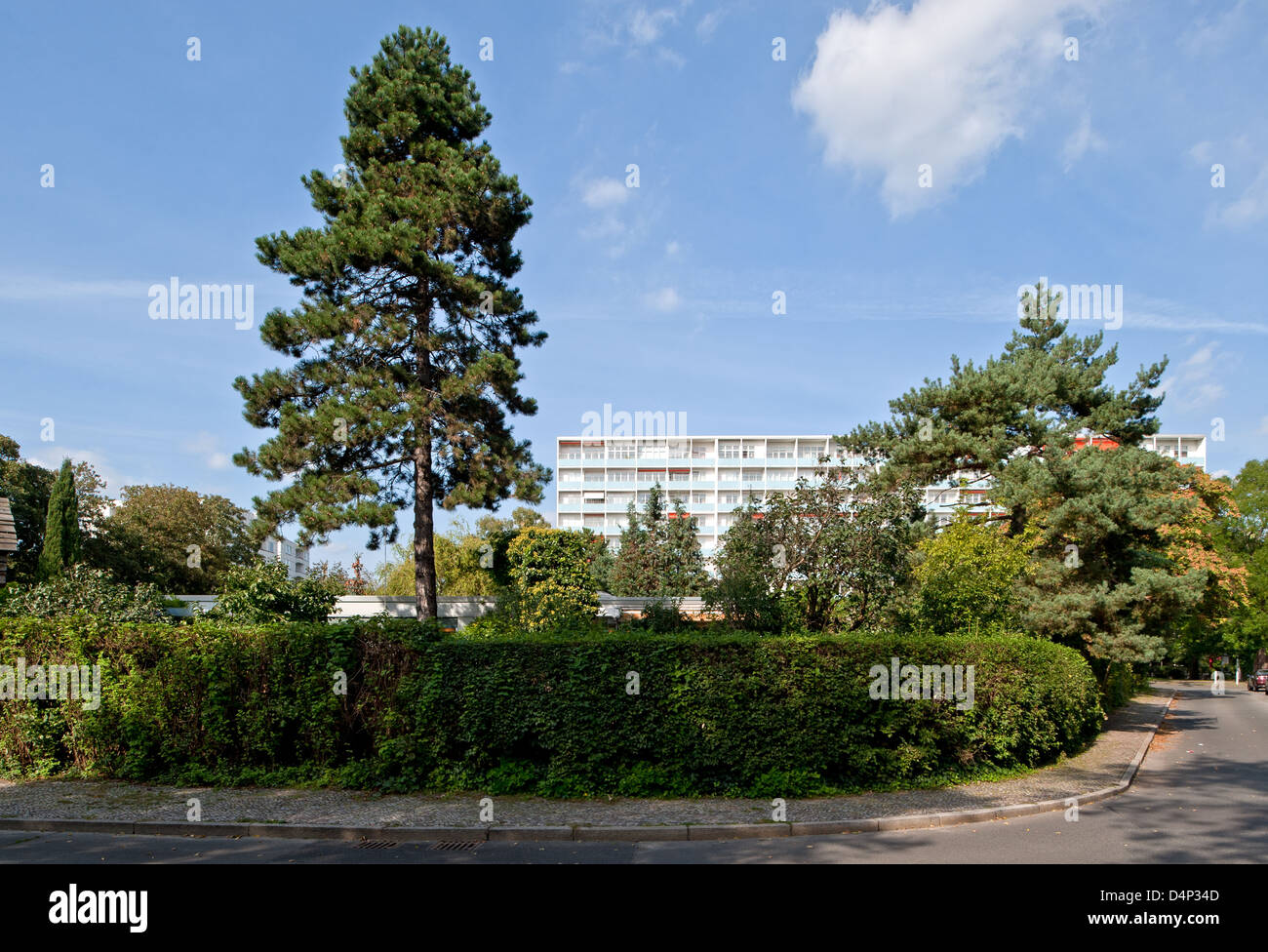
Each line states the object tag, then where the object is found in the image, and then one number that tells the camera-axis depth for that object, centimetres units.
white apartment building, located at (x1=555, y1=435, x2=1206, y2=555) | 10306
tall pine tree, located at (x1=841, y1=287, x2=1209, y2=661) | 1969
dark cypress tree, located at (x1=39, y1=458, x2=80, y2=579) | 3500
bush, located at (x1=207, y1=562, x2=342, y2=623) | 1588
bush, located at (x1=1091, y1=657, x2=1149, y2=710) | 2184
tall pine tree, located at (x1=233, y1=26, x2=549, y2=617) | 2148
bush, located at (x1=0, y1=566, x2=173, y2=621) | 1410
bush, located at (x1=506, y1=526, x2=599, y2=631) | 2303
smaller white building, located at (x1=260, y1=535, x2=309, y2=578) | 14134
